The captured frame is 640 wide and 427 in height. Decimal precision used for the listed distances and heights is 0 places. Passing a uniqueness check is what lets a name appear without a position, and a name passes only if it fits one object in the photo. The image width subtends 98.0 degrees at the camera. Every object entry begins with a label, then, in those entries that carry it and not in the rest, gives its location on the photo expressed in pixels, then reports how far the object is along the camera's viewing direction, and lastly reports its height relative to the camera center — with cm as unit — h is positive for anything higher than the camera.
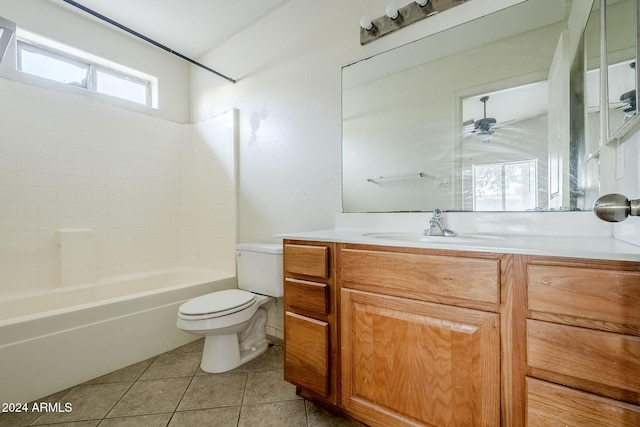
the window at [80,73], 207 +119
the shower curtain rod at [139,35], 153 +118
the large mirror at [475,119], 120 +47
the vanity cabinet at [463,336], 72 -41
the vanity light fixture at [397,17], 147 +109
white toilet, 161 -60
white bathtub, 144 -70
